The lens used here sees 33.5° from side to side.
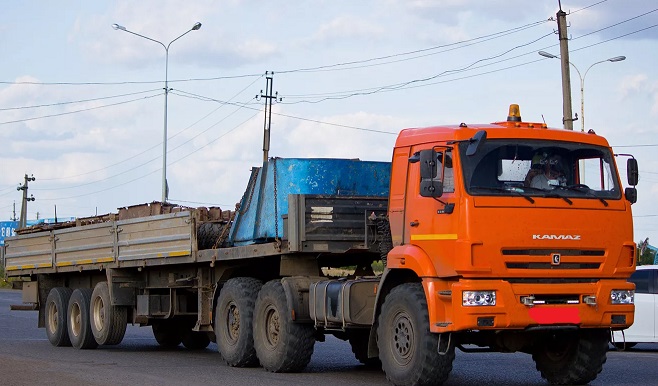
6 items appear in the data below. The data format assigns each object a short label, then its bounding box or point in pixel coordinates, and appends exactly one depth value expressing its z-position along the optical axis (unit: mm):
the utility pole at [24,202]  80375
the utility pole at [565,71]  24656
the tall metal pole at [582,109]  32969
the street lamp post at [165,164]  42531
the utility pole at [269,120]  52344
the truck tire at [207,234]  16250
